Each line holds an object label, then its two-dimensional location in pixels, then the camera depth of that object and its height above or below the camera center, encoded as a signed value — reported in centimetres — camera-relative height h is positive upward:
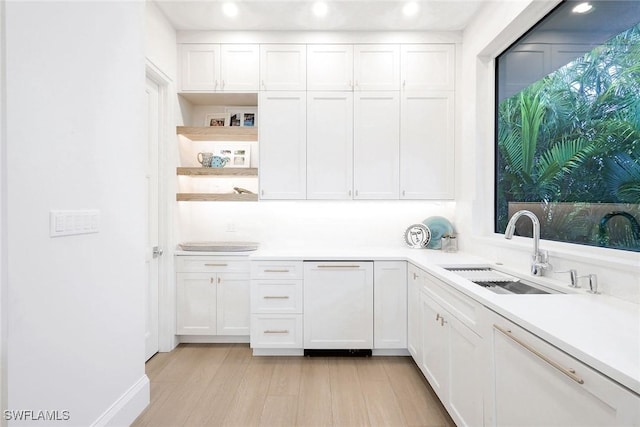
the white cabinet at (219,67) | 290 +137
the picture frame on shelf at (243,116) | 321 +101
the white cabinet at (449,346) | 148 -78
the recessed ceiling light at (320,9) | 255 +172
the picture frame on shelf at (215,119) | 326 +99
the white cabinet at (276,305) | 265 -80
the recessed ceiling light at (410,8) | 255 +172
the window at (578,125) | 146 +51
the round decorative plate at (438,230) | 300 -17
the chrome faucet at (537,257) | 171 -25
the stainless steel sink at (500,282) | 176 -42
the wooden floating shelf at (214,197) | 294 +15
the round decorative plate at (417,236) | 303 -23
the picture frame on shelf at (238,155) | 318 +59
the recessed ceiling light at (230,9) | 256 +172
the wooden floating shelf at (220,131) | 295 +78
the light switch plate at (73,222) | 131 -4
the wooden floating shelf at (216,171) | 294 +40
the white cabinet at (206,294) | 286 -76
